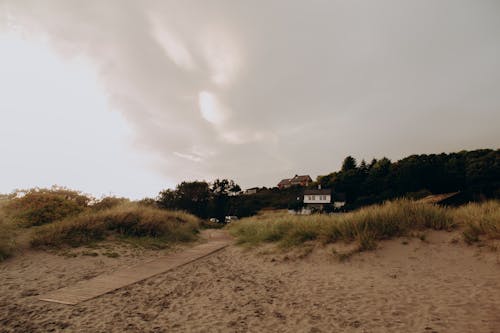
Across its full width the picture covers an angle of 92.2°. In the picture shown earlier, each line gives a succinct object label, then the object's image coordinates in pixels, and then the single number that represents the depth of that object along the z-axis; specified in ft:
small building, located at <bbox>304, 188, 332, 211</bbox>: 179.52
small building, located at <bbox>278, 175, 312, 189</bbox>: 296.49
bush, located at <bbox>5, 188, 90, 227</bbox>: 30.17
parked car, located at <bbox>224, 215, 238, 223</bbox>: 131.22
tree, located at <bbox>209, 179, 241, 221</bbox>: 134.62
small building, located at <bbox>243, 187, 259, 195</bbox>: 332.19
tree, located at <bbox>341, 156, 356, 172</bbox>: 243.19
